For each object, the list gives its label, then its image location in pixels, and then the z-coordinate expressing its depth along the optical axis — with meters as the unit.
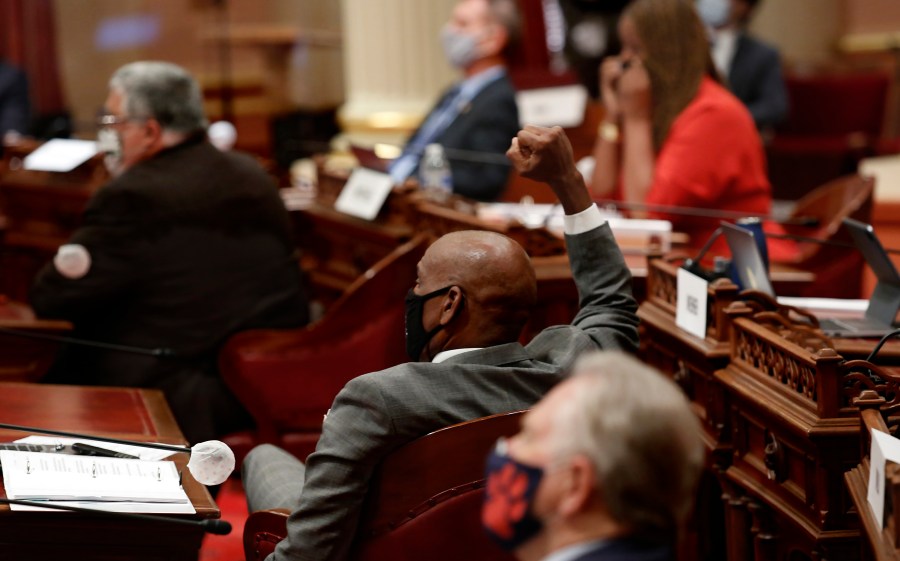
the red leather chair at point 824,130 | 15.82
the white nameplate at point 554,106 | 13.57
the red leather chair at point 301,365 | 7.56
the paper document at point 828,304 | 6.56
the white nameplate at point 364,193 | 8.95
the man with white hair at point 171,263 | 7.89
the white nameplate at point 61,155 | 10.55
